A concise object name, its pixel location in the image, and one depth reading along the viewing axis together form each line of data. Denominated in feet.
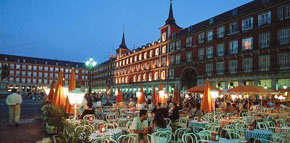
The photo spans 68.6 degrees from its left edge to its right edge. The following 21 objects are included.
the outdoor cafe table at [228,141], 17.56
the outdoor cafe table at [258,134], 21.67
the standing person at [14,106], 31.45
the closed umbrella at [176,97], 48.19
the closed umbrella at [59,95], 29.10
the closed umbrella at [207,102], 28.58
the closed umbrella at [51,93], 38.71
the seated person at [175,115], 28.66
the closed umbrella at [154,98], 50.19
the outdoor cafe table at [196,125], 28.37
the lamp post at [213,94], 31.85
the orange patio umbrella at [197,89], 44.67
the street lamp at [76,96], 19.90
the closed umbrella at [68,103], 26.80
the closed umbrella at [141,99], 46.95
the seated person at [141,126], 21.13
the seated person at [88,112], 32.19
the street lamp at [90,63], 64.28
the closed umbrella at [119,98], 53.22
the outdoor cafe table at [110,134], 19.22
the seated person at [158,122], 21.15
